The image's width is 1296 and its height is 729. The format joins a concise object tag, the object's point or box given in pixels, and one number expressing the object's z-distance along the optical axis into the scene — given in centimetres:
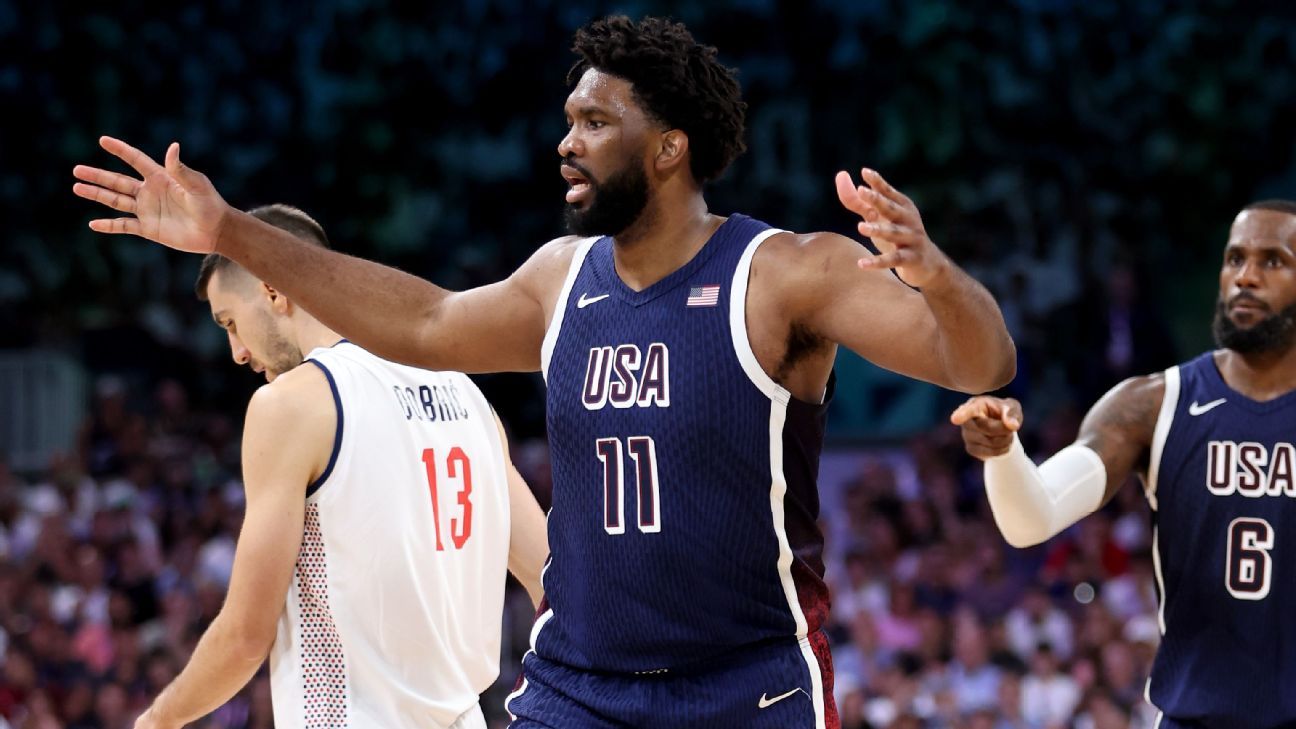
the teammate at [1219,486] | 466
